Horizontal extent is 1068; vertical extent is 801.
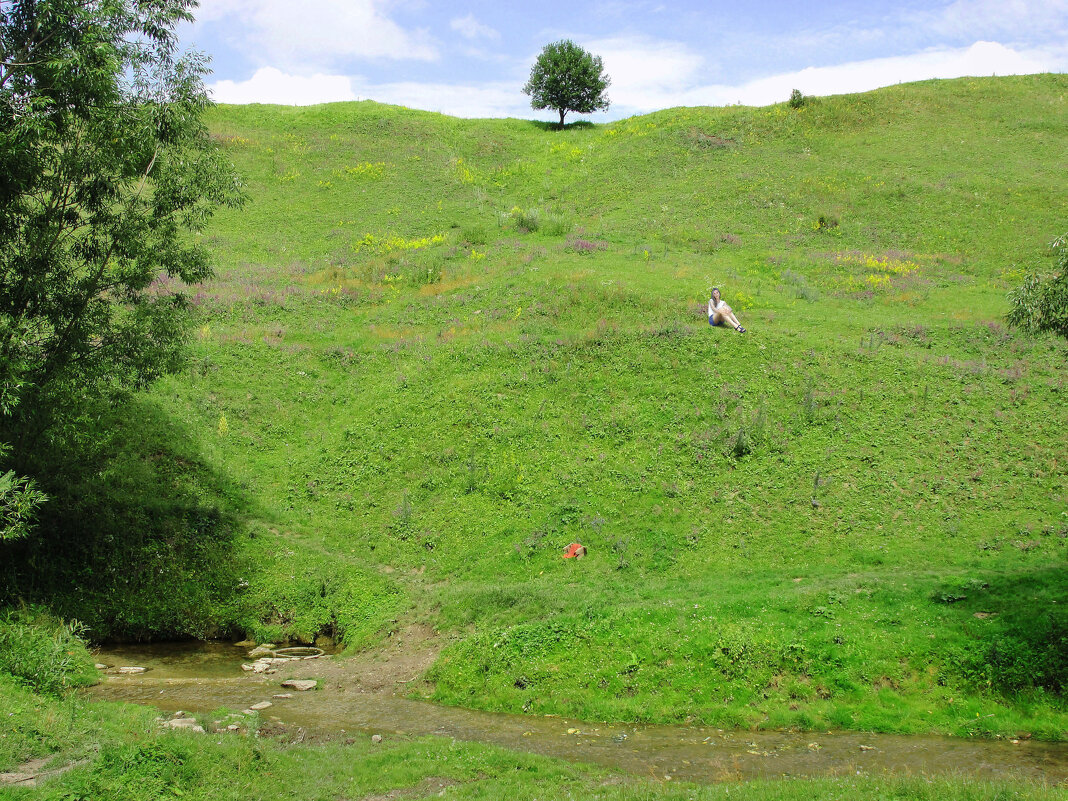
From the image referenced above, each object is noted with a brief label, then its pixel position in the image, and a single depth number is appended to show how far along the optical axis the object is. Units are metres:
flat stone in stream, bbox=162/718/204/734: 13.25
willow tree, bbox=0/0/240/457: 17.36
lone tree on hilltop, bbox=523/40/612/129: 77.12
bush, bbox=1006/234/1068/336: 16.56
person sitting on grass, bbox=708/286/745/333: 30.95
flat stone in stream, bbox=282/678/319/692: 17.27
